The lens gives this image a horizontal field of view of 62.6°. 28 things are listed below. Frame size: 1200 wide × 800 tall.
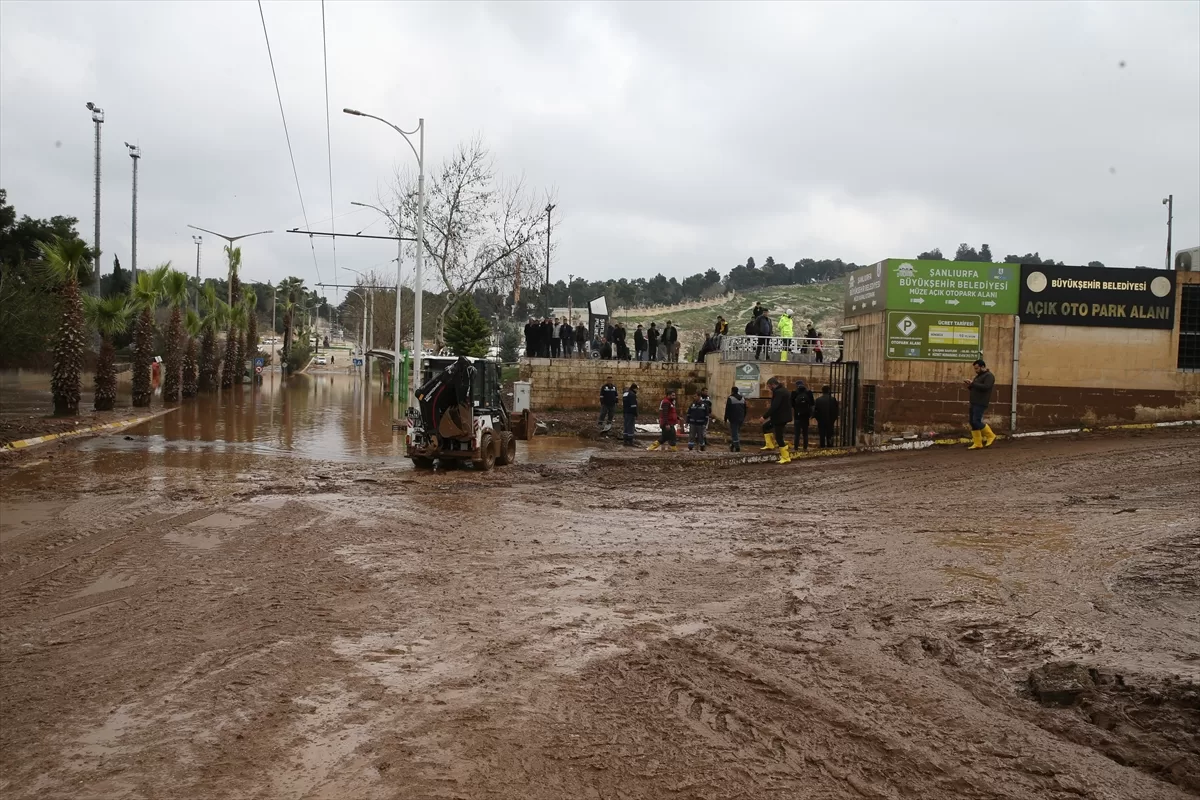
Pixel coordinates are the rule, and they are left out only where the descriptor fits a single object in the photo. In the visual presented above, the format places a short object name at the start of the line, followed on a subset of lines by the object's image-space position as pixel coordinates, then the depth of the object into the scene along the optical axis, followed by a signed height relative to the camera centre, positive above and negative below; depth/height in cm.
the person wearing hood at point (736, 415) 2319 -106
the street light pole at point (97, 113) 4512 +1094
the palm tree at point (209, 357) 4741 -8
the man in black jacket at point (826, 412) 2280 -92
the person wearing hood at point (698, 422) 2386 -130
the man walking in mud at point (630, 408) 2541 -106
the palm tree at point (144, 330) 3362 +81
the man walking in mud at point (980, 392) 1930 -30
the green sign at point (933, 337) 2234 +87
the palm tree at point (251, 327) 6102 +186
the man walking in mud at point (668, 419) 2419 -127
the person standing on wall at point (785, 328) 2972 +139
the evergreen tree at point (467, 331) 4894 +158
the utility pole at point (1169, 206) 5534 +984
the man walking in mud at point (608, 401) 2806 -101
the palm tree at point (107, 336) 3005 +50
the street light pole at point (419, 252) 3102 +360
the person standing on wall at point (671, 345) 3809 +92
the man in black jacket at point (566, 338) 4019 +111
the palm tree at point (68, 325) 2559 +71
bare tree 4684 +545
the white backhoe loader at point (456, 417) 1739 -100
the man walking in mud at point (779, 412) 2108 -88
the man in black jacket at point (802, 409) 2227 -84
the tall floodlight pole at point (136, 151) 5429 +1109
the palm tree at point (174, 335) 3844 +77
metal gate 2381 -86
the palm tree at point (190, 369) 4344 -63
